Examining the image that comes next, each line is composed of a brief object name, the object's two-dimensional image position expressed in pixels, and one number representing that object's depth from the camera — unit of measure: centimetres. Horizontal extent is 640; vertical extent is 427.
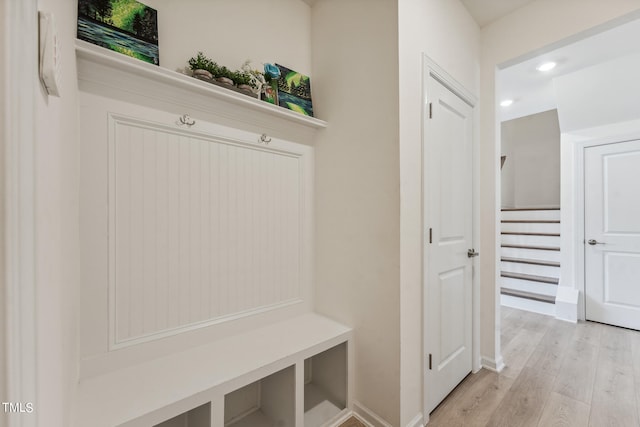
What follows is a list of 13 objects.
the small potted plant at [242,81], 145
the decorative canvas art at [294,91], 171
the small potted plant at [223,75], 138
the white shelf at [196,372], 96
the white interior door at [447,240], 159
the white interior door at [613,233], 283
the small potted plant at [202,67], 133
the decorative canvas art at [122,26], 107
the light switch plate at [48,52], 49
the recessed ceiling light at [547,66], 274
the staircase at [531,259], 341
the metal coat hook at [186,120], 133
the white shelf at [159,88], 106
